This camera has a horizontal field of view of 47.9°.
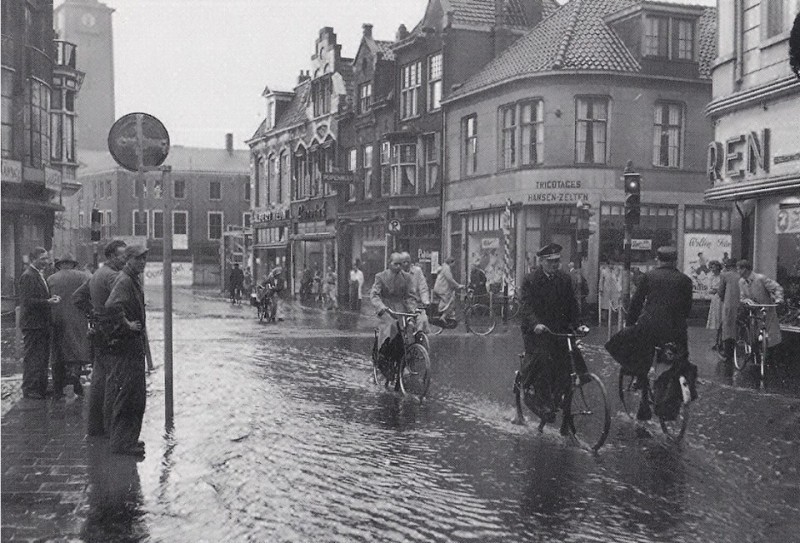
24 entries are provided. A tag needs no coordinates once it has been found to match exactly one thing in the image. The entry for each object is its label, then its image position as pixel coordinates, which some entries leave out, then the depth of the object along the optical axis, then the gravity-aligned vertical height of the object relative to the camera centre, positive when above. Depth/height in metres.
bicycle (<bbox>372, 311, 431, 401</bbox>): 11.23 -1.44
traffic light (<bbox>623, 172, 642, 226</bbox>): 16.06 +1.04
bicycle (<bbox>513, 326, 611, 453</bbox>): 8.24 -1.36
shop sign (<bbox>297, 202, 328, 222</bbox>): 46.53 +2.24
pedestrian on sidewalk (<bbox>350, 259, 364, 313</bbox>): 34.25 -1.23
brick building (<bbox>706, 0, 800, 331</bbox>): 16.02 +2.31
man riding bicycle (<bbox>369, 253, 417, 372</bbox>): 11.82 -0.56
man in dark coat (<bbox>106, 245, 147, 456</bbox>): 7.74 -0.93
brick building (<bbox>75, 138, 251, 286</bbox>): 74.31 +4.24
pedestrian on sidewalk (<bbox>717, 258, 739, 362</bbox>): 14.77 -0.76
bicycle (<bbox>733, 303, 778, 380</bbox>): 14.05 -1.31
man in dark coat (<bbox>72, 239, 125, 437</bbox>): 7.95 -0.78
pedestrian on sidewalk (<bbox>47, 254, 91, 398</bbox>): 11.02 -0.99
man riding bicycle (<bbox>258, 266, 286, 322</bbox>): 27.27 -1.02
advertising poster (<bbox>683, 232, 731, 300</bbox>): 29.00 +0.09
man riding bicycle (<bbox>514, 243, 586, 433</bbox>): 8.69 -0.62
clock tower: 91.38 +19.90
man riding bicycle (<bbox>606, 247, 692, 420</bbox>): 8.88 -0.62
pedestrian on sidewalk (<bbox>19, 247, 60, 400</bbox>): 10.88 -0.94
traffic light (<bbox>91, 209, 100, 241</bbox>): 23.08 +0.74
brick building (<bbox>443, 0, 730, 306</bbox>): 29.25 +4.08
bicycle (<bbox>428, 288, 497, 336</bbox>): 22.75 -1.76
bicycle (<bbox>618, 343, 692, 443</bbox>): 8.57 -1.33
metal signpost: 9.12 +1.07
